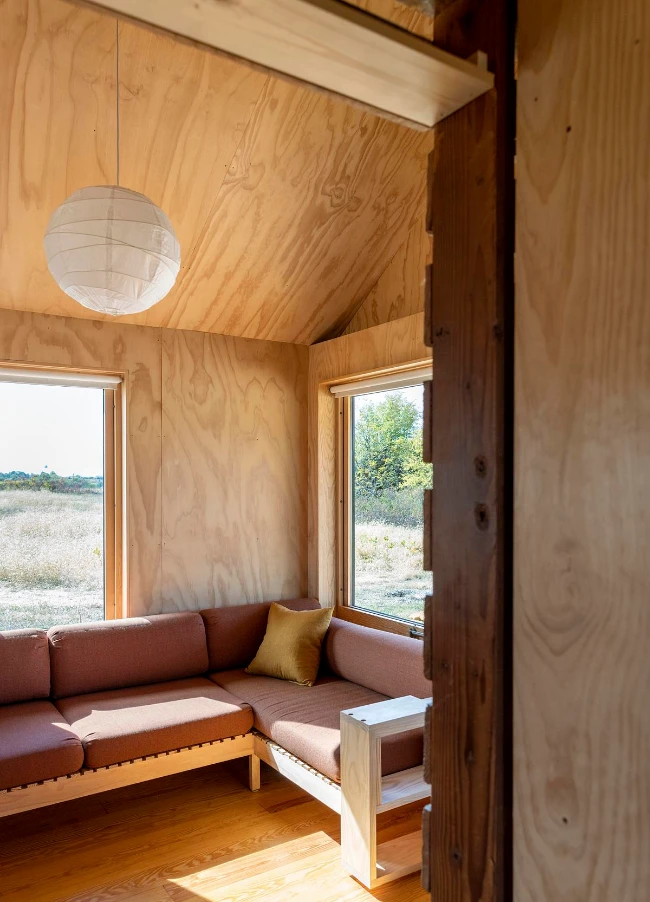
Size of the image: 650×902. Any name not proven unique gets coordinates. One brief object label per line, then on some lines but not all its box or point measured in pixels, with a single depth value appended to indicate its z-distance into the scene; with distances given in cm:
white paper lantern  204
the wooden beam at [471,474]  85
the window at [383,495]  373
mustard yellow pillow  355
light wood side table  252
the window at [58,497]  359
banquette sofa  276
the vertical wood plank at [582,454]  71
